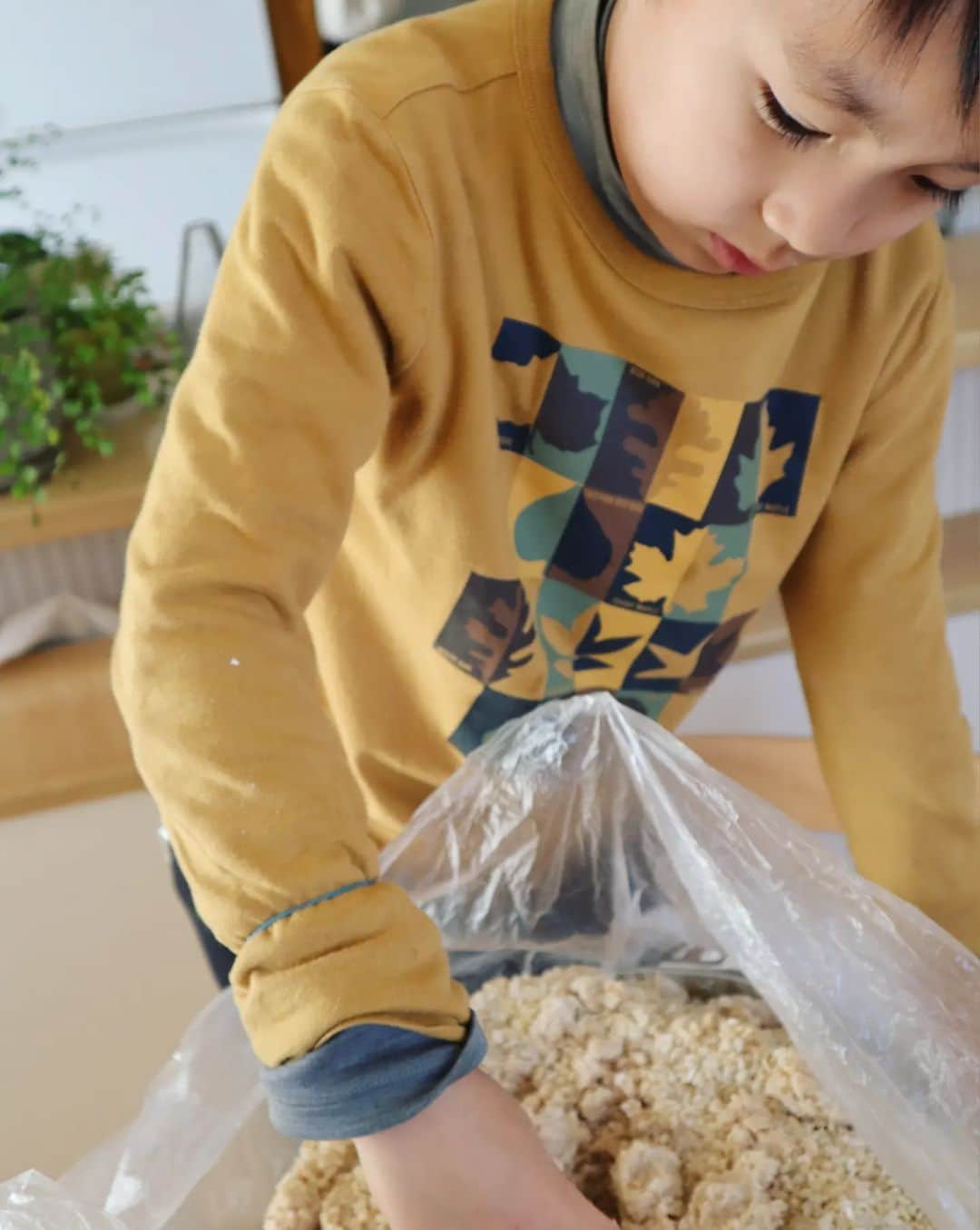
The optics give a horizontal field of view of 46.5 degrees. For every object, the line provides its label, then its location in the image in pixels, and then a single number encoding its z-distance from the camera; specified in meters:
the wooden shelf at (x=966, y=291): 0.84
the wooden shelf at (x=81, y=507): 0.78
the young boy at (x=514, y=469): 0.32
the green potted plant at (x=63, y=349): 0.75
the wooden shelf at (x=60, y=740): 0.87
